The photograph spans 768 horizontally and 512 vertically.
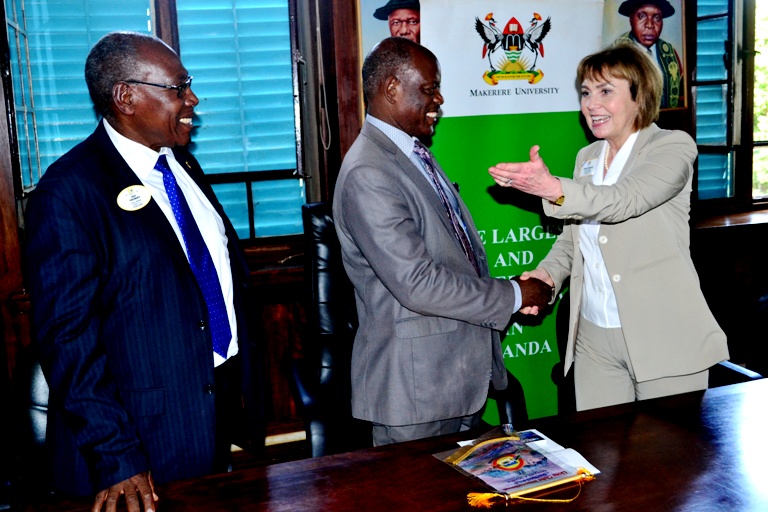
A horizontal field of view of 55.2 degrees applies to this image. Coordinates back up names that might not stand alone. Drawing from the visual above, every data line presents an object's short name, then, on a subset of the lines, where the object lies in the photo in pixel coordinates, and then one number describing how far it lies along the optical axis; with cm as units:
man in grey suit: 214
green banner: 328
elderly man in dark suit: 164
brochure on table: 159
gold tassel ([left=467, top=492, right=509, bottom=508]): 150
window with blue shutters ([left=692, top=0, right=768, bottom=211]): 443
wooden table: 151
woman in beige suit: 221
